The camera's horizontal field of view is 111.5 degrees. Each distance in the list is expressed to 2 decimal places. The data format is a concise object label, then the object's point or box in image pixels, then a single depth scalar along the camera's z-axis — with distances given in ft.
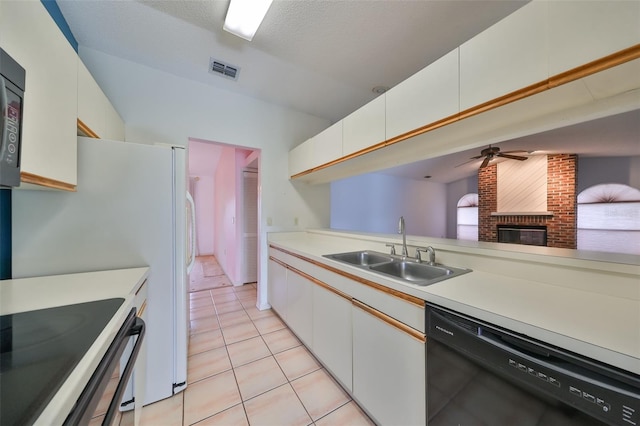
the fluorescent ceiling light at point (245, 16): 4.79
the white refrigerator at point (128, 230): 4.06
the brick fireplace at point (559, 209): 13.83
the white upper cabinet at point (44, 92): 2.79
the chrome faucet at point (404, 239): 5.51
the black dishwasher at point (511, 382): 1.79
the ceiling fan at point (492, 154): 10.38
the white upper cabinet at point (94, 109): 4.37
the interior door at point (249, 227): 12.71
